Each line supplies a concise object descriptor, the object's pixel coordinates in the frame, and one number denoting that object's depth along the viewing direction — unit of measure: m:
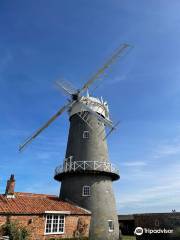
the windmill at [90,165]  22.77
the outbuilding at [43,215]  17.53
